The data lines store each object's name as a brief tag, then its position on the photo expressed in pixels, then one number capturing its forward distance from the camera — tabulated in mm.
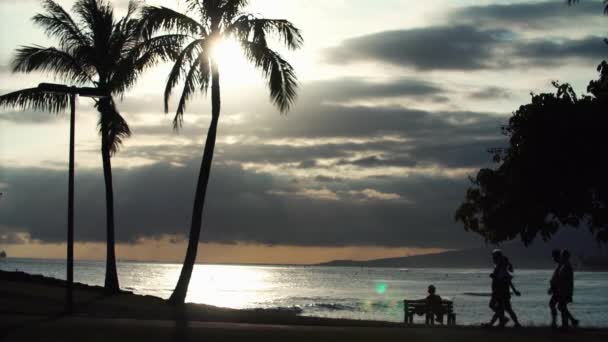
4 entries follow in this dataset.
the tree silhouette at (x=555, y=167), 28938
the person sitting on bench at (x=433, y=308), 27516
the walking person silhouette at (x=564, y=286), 20703
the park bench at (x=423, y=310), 27603
